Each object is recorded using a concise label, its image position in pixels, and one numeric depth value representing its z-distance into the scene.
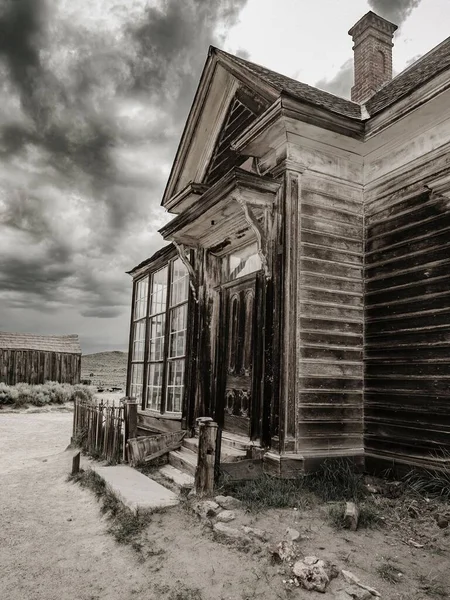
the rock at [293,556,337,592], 2.98
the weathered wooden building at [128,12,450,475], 5.09
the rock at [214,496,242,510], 4.42
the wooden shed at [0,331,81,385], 23.25
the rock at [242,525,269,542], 3.69
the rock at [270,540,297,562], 3.32
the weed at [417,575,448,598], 2.86
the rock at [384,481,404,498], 4.68
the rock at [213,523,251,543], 3.74
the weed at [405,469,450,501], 4.51
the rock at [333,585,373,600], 2.82
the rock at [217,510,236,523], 4.14
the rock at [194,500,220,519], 4.31
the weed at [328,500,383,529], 3.88
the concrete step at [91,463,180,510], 4.80
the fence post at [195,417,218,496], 4.77
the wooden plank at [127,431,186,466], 6.50
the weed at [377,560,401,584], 3.04
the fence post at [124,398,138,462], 7.14
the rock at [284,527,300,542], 3.61
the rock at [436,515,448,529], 3.78
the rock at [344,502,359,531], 3.82
